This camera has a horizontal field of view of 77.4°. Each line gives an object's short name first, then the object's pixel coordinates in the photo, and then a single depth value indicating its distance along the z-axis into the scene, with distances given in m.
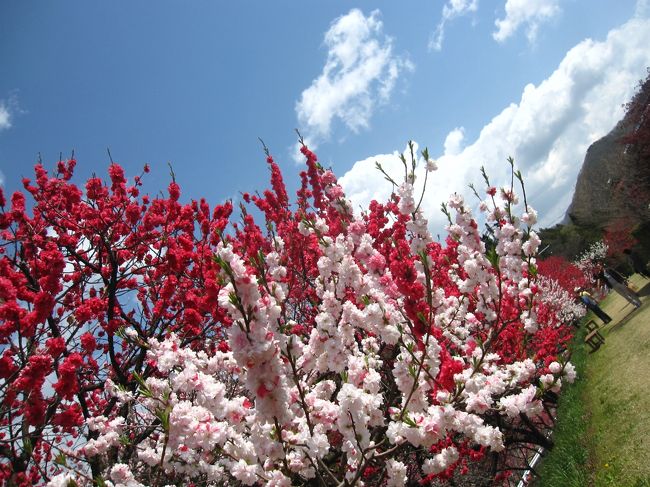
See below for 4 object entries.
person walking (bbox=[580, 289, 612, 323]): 14.71
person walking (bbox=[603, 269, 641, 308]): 14.37
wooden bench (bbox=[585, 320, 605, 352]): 11.93
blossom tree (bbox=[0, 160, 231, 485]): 5.03
